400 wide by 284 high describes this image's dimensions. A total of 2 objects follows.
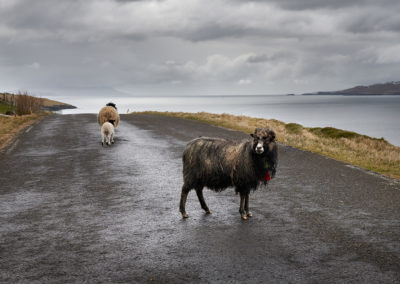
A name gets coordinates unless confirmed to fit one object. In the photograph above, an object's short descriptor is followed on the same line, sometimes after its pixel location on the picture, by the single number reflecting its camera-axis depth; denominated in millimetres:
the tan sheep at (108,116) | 19078
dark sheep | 6836
